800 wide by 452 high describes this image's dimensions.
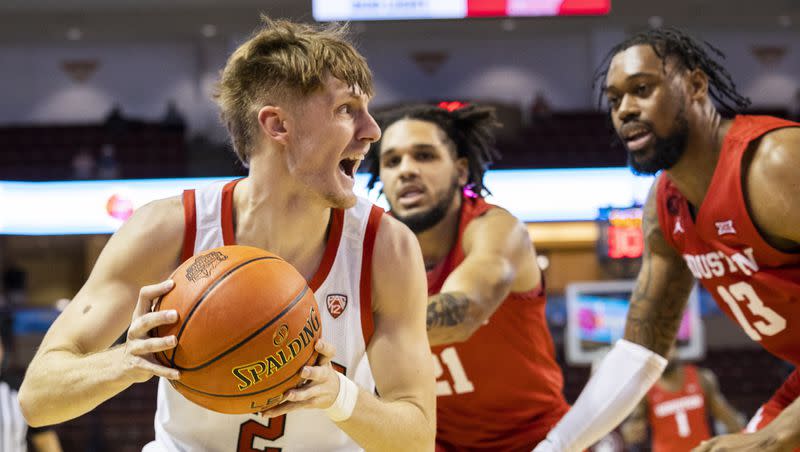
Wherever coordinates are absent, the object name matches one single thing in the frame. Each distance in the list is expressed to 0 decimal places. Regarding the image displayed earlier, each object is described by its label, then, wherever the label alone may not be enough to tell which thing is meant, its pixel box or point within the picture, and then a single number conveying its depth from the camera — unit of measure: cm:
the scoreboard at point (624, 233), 1145
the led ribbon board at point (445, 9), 646
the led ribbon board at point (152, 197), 1337
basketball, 198
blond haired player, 244
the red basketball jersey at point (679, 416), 759
